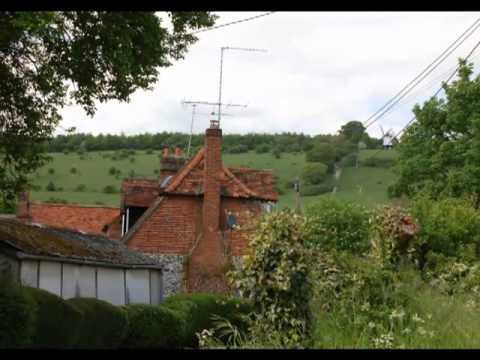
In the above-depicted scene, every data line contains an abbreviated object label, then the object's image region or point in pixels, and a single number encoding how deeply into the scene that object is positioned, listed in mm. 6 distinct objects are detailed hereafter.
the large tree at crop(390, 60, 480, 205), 41656
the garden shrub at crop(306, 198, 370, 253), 22045
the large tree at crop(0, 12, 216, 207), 16141
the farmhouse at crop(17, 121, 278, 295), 35906
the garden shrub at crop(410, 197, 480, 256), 21953
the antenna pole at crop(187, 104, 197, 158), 44081
